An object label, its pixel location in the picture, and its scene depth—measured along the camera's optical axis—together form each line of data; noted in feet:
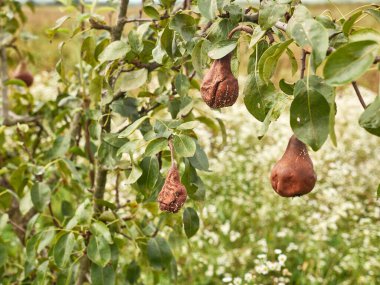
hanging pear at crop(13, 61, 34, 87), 6.14
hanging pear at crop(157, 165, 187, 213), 2.60
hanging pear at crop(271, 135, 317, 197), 2.30
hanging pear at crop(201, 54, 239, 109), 2.50
